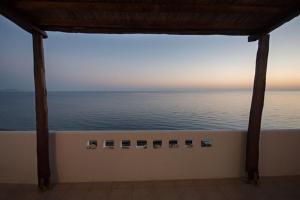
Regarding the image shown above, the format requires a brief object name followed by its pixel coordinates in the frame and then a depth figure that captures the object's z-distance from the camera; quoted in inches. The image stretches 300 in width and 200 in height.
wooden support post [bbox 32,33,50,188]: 129.6
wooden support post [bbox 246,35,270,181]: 137.9
